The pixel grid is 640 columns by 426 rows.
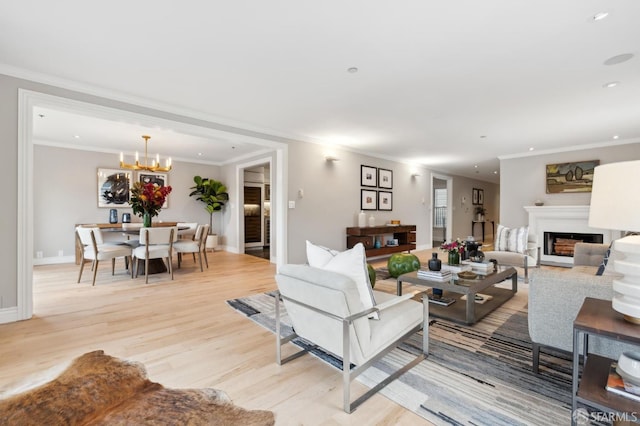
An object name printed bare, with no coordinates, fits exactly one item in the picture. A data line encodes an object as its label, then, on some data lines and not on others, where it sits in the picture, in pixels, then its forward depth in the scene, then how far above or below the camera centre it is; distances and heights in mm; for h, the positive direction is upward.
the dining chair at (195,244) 5082 -559
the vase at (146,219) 4758 -129
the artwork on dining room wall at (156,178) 6960 +801
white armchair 1618 -670
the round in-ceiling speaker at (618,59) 2543 +1349
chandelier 5227 +820
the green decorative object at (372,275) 3678 -783
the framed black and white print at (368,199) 6534 +293
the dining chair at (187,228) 5445 -313
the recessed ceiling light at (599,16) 2010 +1347
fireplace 5605 -314
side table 1177 -744
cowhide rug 1548 -1081
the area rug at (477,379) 1580 -1061
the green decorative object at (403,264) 4289 -753
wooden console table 6074 -550
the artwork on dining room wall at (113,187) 6426 +534
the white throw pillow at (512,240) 4824 -450
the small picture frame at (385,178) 6977 +804
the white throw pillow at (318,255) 1983 -295
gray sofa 1739 -581
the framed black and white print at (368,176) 6535 +814
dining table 4855 -818
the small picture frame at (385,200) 6980 +287
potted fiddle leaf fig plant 7605 +460
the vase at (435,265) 3026 -537
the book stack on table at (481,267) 3232 -607
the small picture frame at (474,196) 10703 +590
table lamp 1176 -9
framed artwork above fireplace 5762 +726
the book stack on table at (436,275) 2904 -629
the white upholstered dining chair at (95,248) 4211 -542
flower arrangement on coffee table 3379 -437
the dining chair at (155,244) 4332 -501
